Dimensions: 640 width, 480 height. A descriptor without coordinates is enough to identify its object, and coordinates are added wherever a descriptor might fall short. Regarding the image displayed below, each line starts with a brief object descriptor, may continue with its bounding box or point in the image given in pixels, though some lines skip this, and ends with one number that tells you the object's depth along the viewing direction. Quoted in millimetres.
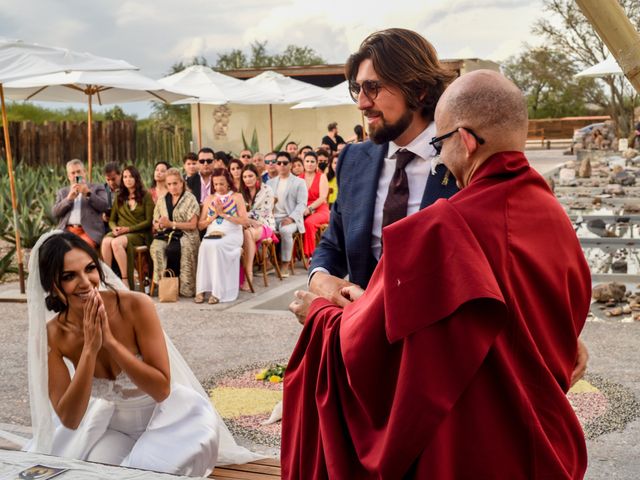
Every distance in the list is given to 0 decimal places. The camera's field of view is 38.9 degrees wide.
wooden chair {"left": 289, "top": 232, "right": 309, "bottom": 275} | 12812
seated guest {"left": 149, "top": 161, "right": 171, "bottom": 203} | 11305
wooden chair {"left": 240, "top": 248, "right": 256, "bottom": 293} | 11290
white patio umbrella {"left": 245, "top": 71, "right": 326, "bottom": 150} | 22234
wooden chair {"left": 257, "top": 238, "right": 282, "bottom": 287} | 11719
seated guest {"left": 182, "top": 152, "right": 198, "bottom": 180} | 13258
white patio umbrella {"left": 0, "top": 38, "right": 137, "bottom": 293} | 10547
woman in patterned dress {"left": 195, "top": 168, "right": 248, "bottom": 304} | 10648
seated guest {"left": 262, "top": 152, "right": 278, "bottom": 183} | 14227
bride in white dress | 4113
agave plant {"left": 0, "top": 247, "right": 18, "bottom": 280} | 12289
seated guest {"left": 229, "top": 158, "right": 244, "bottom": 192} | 12492
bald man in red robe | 2031
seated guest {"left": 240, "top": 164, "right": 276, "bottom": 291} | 11711
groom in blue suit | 2982
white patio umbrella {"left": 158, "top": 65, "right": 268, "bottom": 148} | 20750
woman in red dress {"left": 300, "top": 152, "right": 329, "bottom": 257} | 13172
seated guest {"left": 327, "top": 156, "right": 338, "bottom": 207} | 14656
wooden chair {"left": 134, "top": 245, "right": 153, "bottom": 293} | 10961
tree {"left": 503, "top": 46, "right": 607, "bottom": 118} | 45938
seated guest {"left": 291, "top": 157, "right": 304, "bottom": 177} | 14641
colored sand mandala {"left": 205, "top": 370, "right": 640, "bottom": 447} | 5719
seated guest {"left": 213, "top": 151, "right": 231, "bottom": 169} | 13773
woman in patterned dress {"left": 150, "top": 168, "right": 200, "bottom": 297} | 10984
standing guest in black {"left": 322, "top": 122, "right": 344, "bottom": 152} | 19594
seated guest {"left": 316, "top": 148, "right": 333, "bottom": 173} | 14625
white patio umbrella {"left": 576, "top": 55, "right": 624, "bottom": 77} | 21094
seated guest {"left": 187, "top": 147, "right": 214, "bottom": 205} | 12881
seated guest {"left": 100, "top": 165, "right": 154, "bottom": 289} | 10891
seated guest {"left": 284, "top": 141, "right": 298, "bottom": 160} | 17738
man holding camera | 10984
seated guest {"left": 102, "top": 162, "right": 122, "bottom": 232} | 11250
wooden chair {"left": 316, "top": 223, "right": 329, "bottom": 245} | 13383
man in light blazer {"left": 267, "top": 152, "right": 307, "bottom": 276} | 12867
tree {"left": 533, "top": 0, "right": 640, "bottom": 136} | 40188
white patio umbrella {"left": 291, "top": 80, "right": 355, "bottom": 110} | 22453
